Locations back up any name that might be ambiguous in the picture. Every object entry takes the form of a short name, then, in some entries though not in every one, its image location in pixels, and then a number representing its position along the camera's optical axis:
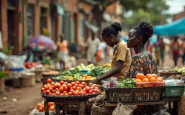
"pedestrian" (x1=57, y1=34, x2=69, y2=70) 18.27
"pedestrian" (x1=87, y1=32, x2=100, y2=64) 19.30
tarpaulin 20.43
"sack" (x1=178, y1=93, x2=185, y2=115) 5.51
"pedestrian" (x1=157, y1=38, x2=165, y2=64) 22.16
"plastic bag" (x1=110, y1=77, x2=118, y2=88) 5.41
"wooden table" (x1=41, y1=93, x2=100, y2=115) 6.60
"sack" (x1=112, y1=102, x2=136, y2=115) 5.27
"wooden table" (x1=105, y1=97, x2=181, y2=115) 5.39
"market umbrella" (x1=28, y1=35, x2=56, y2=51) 17.08
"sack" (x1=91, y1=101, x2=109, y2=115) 5.77
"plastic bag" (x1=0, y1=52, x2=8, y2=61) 12.24
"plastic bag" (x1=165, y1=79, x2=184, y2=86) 5.45
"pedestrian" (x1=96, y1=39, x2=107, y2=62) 27.42
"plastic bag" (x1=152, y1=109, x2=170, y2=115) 5.49
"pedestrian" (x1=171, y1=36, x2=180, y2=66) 20.11
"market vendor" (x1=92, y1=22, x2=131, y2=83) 6.70
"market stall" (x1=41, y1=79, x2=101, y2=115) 6.61
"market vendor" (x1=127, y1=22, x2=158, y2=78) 5.79
